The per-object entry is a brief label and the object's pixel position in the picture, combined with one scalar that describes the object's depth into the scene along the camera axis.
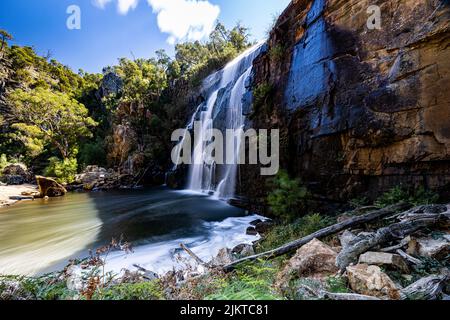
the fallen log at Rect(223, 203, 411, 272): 3.57
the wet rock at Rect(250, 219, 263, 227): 7.12
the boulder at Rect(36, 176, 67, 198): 14.18
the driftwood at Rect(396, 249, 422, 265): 2.38
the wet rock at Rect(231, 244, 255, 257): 4.16
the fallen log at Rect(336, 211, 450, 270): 2.69
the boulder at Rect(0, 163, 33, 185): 17.55
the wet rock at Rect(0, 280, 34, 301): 2.07
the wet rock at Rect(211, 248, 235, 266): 3.78
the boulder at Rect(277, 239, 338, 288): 2.69
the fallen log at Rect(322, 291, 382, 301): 1.85
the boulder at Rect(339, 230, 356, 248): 3.36
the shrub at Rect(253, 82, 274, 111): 8.18
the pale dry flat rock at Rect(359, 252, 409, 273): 2.37
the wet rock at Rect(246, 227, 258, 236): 6.27
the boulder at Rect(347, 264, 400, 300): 1.90
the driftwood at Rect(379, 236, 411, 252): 2.71
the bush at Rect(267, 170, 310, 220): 6.25
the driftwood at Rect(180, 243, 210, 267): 3.42
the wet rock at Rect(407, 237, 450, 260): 2.43
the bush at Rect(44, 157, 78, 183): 17.96
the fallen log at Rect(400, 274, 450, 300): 1.86
